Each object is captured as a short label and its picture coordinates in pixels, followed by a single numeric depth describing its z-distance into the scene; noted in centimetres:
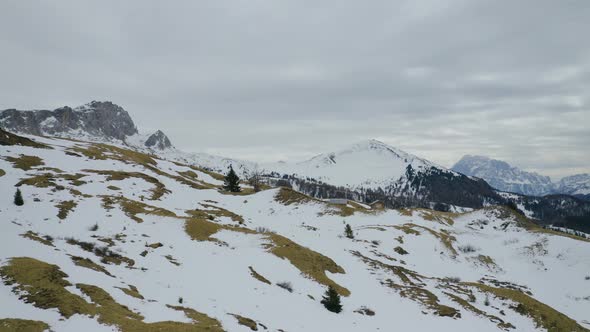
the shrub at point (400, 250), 5169
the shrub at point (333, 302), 2302
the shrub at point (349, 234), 4881
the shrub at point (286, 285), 2462
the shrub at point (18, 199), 2861
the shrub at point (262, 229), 4230
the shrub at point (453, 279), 4155
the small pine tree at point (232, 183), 8762
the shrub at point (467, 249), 6306
